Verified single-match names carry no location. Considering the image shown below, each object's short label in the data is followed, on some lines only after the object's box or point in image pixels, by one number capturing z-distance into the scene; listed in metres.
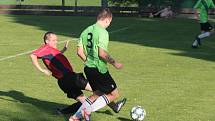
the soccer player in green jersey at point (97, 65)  17.38
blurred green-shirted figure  43.28
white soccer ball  18.69
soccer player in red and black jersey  18.74
